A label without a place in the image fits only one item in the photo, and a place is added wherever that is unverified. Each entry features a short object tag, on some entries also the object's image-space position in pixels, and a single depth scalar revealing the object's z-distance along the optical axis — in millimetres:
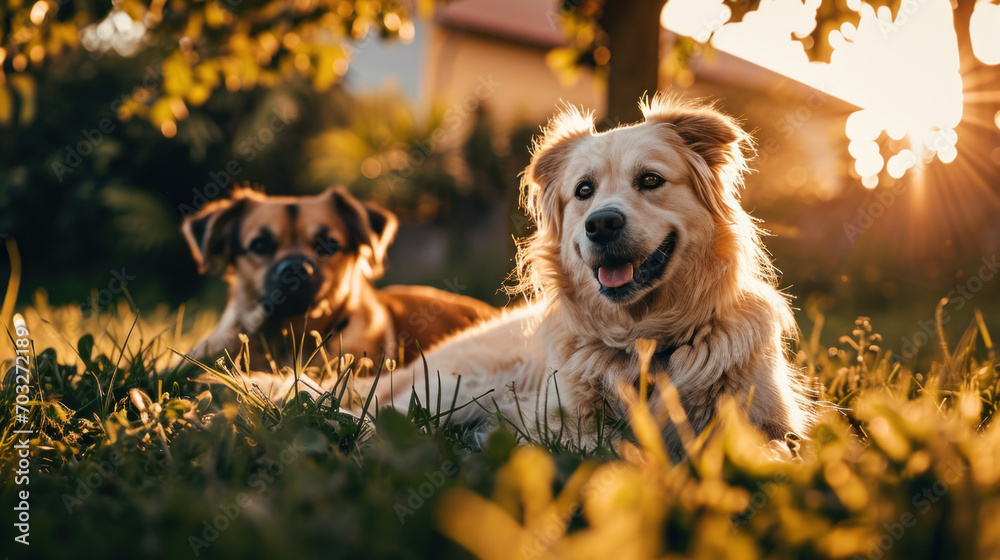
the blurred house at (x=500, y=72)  11430
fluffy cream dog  2205
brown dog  3662
